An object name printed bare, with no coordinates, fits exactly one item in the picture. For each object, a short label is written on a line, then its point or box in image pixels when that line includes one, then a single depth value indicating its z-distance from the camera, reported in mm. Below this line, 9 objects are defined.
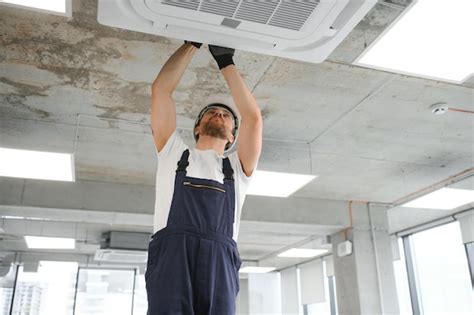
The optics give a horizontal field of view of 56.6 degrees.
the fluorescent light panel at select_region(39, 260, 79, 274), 9258
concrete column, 5398
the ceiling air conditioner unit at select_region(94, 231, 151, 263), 7082
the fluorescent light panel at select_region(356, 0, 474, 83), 2053
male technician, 1250
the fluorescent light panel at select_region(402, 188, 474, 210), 4785
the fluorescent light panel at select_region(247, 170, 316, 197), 4156
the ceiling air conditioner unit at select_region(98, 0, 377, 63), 1402
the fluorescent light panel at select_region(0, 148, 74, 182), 3611
